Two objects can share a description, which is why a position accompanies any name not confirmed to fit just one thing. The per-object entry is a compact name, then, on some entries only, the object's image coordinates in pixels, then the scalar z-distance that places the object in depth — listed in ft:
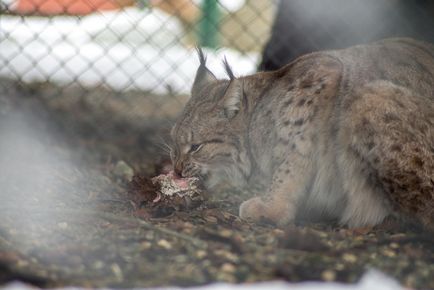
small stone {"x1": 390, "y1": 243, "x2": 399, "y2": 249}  21.98
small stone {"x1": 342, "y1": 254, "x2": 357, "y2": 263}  19.98
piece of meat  26.55
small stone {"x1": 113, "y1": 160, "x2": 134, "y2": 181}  33.52
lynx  23.30
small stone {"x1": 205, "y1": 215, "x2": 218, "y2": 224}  24.99
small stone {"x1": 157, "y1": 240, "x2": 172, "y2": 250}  20.83
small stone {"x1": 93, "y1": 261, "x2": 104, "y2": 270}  18.98
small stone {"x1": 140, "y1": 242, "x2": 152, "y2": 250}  20.66
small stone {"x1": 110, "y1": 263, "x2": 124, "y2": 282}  18.19
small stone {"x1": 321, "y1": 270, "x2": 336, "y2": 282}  18.30
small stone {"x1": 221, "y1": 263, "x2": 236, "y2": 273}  18.79
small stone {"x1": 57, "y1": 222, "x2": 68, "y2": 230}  22.80
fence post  48.70
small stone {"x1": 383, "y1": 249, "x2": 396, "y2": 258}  21.09
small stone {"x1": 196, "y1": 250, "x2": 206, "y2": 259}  19.98
